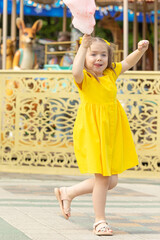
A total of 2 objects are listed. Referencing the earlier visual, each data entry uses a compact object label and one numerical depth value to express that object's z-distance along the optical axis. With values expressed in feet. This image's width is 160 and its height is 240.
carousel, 29.33
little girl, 16.19
